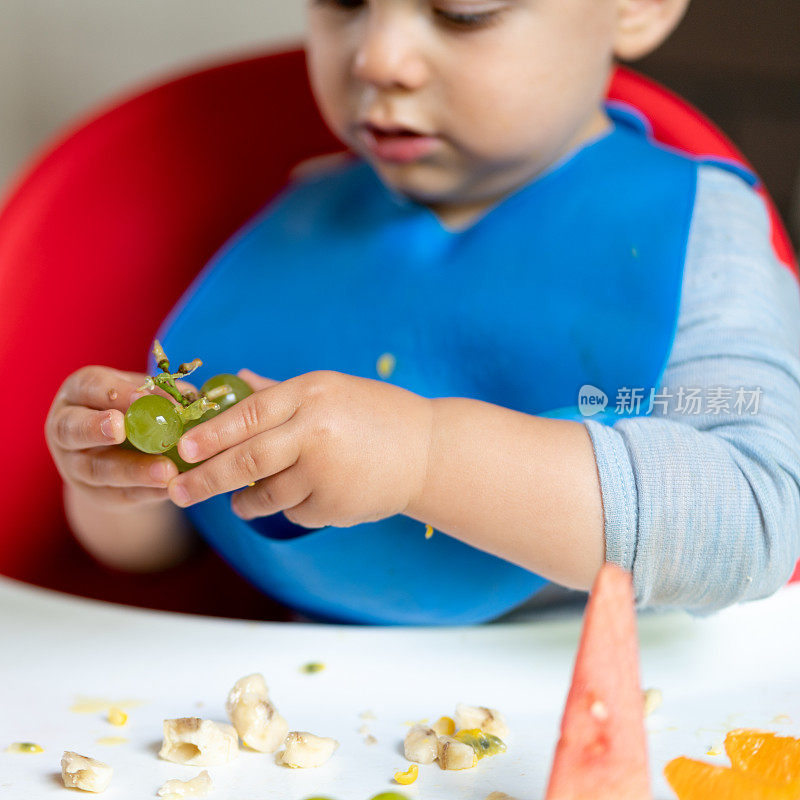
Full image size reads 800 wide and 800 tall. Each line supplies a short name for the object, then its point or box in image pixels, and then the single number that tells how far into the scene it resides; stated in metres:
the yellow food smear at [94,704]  0.50
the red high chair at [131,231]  0.78
